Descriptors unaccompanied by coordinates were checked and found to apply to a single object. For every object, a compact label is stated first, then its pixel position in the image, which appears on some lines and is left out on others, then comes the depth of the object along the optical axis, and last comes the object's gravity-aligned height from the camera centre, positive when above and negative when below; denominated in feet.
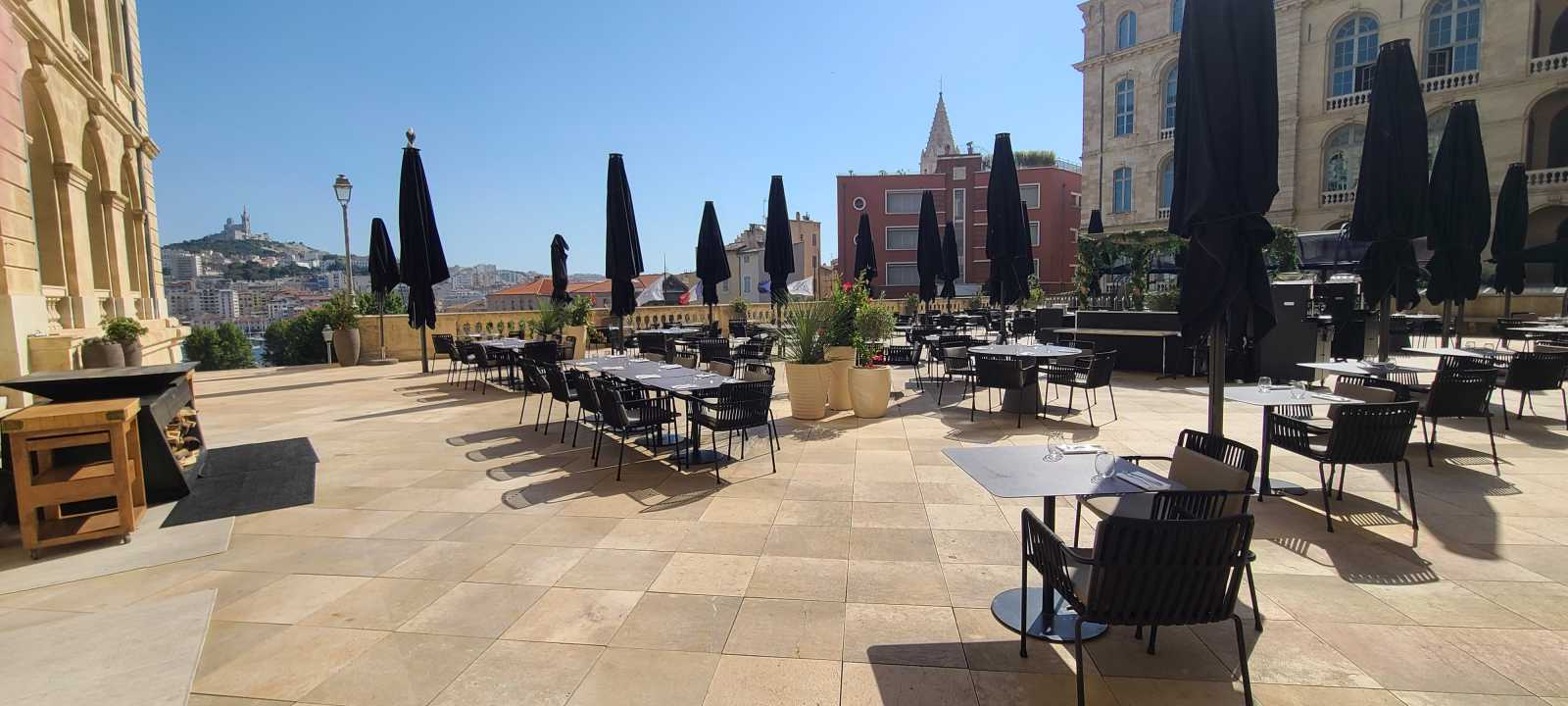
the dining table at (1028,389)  23.48 -3.25
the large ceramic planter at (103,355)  23.29 -1.04
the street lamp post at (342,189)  46.65 +9.26
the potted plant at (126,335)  24.59 -0.38
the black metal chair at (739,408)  17.07 -2.61
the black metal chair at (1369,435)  12.89 -2.83
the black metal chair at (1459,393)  16.89 -2.67
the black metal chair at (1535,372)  20.03 -2.59
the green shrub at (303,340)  67.05 -2.23
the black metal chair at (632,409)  17.03 -2.77
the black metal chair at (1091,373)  23.02 -2.65
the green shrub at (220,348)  88.26 -3.44
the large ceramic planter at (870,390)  24.11 -3.13
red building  131.03 +18.03
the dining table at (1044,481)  8.72 -2.47
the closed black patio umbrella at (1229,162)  12.57 +2.56
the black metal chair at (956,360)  27.61 -2.43
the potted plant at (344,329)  46.62 -0.70
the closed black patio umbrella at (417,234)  35.63 +4.51
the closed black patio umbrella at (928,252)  50.44 +3.94
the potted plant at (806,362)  24.50 -2.11
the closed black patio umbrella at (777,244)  42.86 +4.10
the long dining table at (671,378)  17.58 -2.02
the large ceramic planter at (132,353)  24.63 -1.04
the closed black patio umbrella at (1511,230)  37.47 +3.29
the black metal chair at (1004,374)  22.15 -2.46
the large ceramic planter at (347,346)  46.65 -1.89
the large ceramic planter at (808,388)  24.47 -3.03
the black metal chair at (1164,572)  6.92 -2.93
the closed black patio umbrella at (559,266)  51.29 +3.70
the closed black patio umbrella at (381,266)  46.65 +3.74
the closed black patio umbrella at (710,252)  43.04 +3.73
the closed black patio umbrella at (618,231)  33.71 +4.09
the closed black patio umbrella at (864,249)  57.31 +4.85
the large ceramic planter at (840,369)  25.32 -2.41
